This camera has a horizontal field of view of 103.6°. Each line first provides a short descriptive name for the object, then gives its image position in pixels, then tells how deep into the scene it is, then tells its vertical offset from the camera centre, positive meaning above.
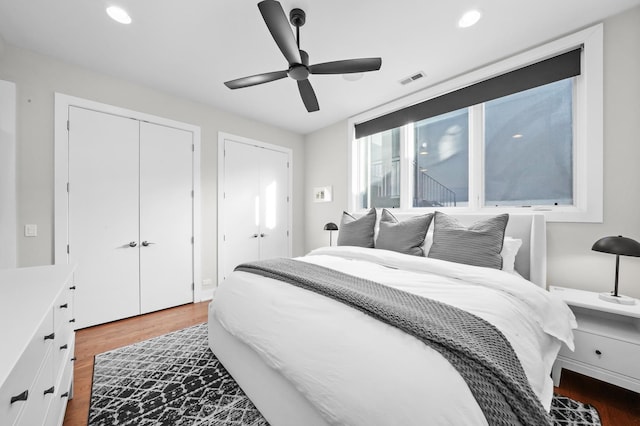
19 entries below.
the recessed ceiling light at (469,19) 1.87 +1.48
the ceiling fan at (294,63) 1.41 +1.05
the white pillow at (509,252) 1.98 -0.32
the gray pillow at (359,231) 2.83 -0.23
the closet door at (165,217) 2.92 -0.06
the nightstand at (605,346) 1.49 -0.83
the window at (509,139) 2.04 +0.75
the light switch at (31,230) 2.28 -0.16
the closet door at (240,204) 3.64 +0.12
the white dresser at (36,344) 0.70 -0.47
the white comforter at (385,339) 0.77 -0.54
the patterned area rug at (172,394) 1.40 -1.15
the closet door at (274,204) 4.07 +0.13
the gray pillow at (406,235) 2.42 -0.23
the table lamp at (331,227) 3.62 -0.22
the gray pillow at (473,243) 1.94 -0.25
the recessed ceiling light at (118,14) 1.83 +1.48
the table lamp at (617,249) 1.58 -0.24
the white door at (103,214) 2.51 -0.02
